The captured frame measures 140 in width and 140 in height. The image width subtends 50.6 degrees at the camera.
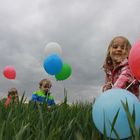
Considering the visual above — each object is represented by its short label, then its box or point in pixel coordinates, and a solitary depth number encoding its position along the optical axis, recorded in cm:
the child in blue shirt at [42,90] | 251
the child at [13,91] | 271
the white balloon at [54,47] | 258
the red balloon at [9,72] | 352
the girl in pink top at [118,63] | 117
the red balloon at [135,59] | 91
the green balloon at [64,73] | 260
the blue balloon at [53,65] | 228
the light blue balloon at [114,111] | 76
